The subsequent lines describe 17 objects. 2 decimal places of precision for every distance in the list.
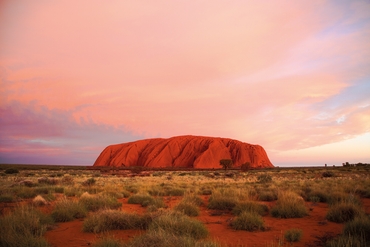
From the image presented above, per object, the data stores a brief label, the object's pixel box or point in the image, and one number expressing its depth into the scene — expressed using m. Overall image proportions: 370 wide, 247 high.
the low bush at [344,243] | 4.67
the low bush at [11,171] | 33.71
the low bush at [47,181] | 19.62
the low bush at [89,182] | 18.98
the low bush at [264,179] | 21.59
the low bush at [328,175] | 30.17
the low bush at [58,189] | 14.88
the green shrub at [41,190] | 13.89
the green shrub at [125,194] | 13.72
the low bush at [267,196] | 11.95
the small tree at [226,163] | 64.93
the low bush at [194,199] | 10.28
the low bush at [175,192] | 14.19
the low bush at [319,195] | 11.64
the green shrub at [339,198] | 9.55
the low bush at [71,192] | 13.17
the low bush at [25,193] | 12.48
